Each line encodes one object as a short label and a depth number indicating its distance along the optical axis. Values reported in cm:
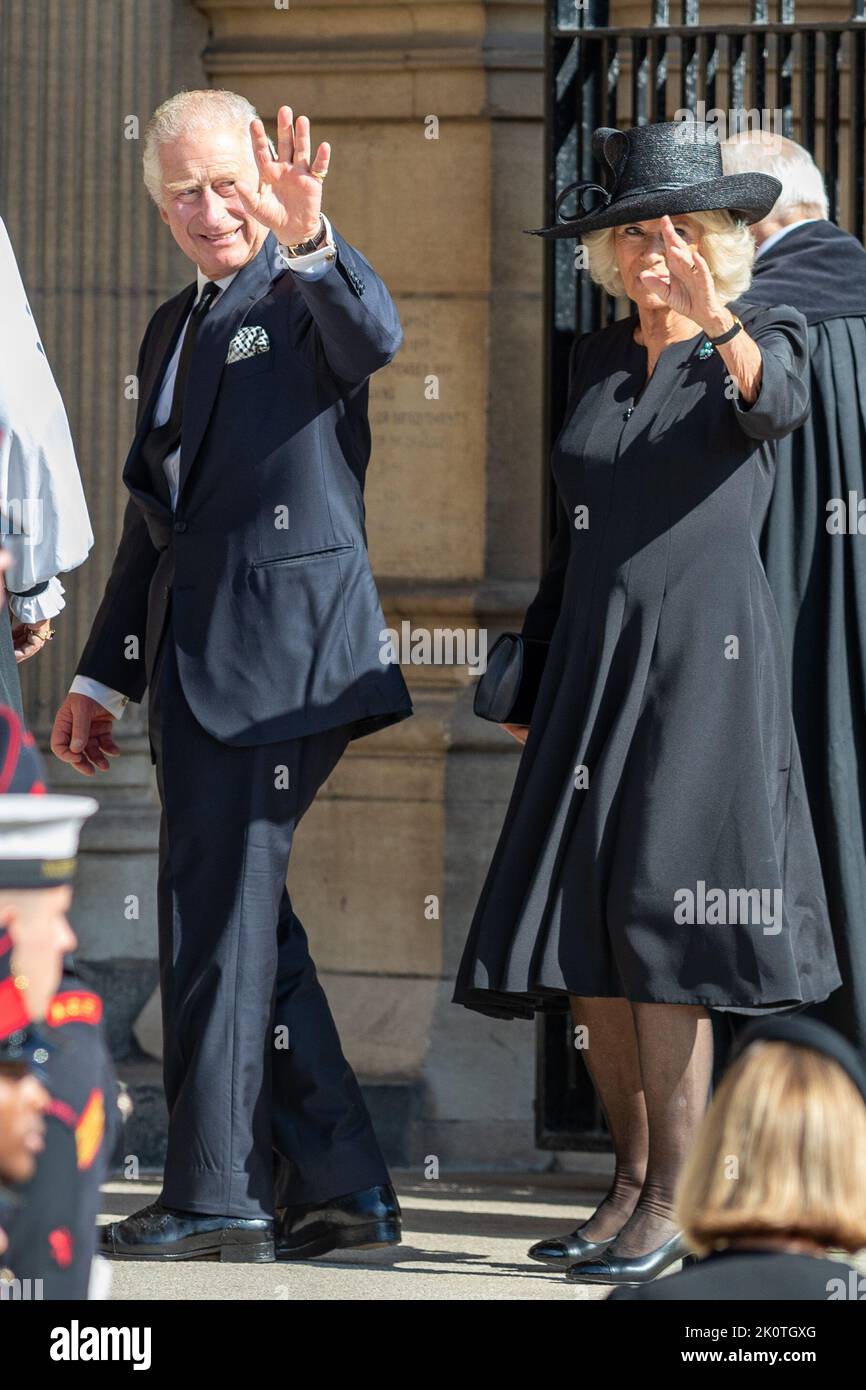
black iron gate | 1046
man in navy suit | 840
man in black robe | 897
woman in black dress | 809
